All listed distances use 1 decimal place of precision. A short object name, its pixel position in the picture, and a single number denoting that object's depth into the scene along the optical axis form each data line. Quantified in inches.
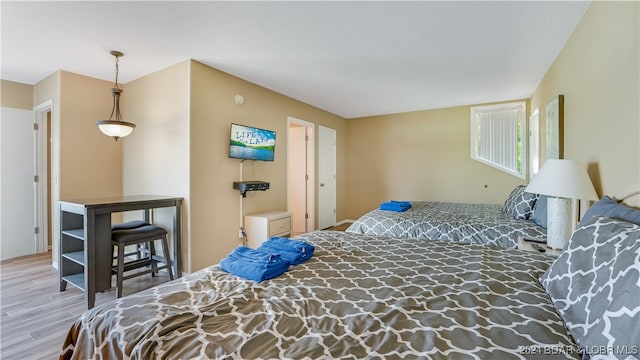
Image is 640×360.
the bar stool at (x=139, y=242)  99.3
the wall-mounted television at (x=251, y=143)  137.6
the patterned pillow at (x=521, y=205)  112.3
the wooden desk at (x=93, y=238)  94.3
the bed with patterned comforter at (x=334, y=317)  33.5
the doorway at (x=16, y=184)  144.6
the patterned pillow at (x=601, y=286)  28.0
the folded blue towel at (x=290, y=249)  64.6
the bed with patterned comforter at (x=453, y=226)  100.8
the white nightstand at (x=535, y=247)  76.7
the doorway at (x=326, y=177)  214.2
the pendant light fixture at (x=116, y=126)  111.3
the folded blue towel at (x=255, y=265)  54.5
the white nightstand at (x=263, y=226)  139.4
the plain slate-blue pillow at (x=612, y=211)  45.5
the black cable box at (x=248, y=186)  139.3
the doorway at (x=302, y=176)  205.9
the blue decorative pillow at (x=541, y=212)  100.2
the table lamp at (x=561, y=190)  70.6
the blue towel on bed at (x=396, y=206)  140.7
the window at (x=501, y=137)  178.5
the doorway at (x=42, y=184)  153.3
